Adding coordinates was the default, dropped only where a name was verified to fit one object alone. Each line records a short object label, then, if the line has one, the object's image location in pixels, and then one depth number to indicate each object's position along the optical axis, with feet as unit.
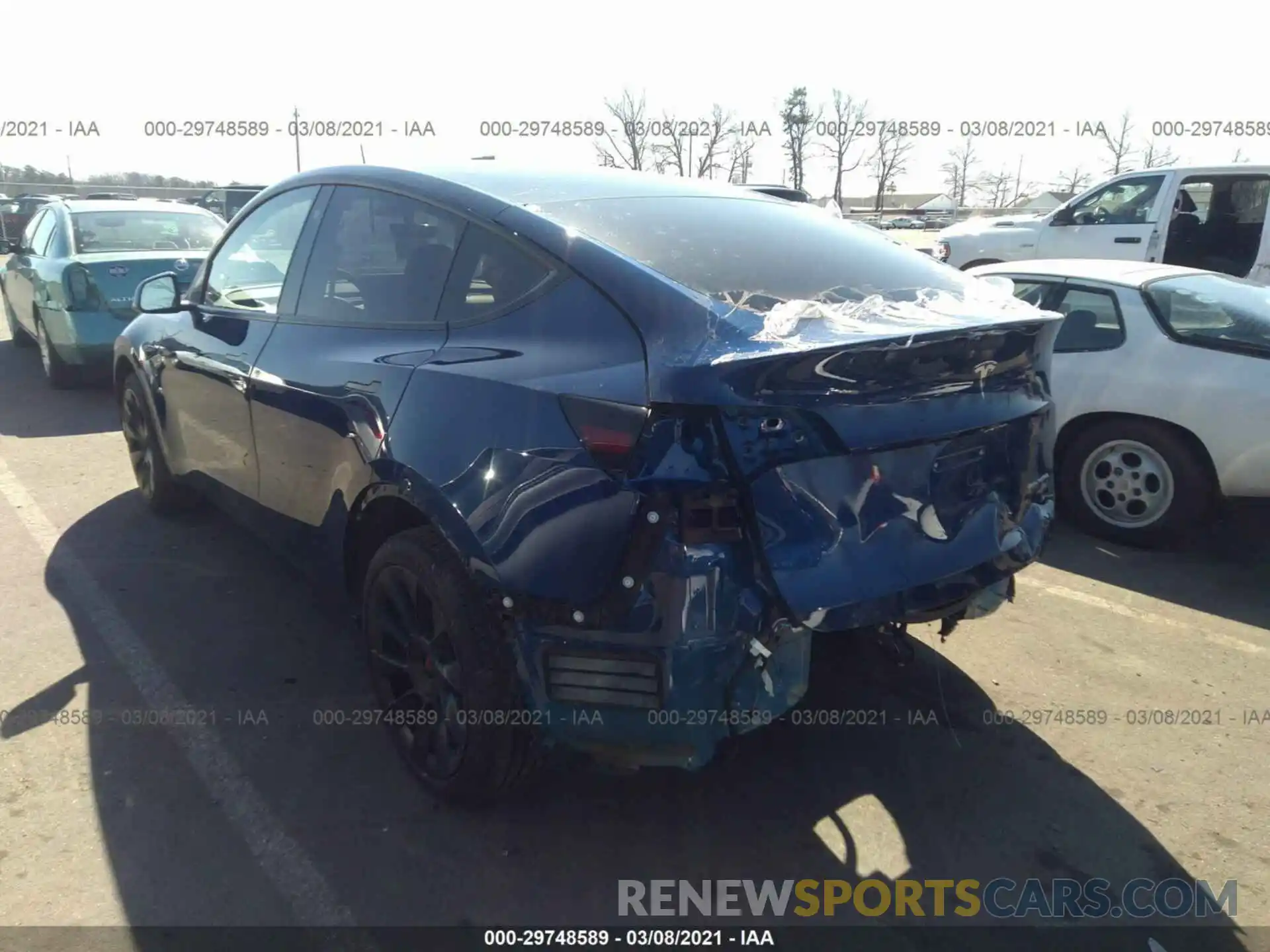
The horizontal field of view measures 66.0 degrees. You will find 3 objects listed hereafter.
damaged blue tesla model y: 7.20
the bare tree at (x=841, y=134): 130.21
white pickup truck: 30.40
